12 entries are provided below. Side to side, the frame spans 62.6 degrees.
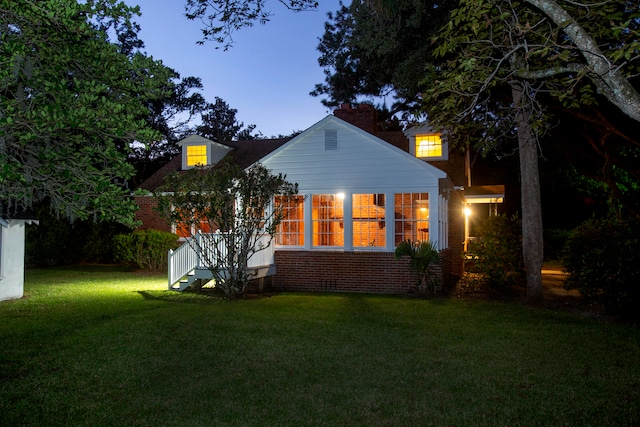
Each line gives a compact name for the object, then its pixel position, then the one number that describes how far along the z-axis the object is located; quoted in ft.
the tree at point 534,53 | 18.94
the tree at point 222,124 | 157.17
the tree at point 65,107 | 16.22
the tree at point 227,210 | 42.63
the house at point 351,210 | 51.13
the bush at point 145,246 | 67.36
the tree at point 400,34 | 47.98
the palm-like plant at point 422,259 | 48.06
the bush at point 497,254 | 48.70
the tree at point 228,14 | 30.71
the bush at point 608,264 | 36.73
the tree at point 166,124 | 118.21
